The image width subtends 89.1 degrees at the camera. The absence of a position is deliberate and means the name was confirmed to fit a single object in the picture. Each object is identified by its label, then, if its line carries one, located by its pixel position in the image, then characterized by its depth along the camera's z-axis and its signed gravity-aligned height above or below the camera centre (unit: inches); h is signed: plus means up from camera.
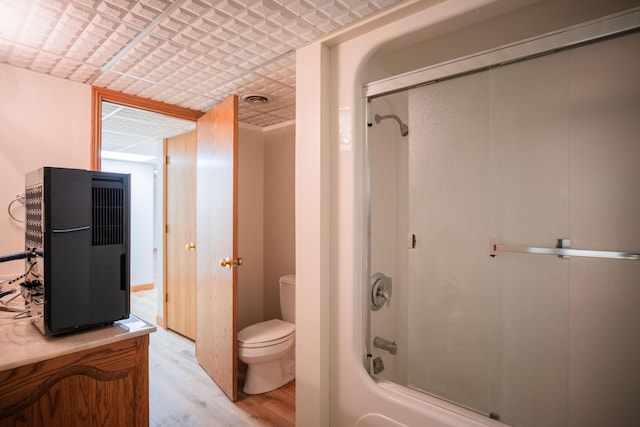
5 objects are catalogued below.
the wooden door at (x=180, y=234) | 128.6 -8.4
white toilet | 89.2 -39.4
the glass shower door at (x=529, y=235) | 57.1 -4.5
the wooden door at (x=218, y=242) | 86.7 -8.1
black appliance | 43.3 -5.0
